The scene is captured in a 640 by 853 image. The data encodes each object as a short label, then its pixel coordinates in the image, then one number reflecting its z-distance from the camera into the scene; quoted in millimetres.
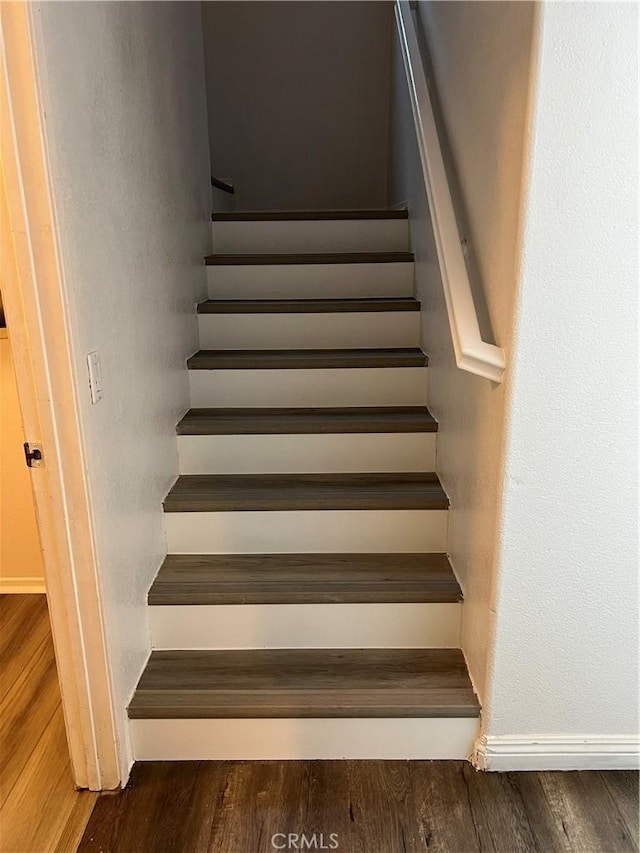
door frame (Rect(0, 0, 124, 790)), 1087
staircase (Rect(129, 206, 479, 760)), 1585
